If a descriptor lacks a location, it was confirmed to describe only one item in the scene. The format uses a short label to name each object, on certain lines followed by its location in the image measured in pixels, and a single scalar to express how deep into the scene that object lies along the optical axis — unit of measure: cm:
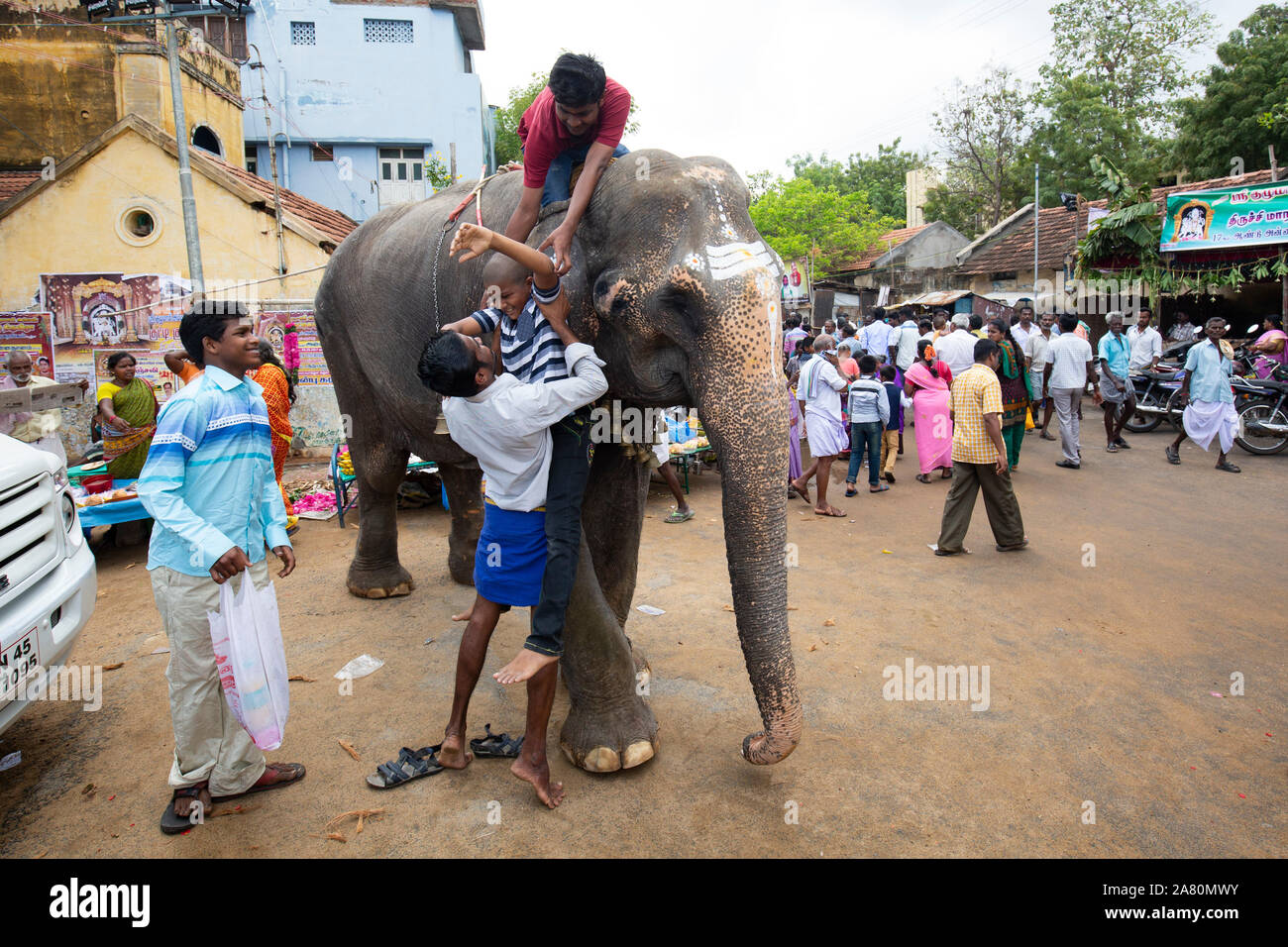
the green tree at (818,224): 3284
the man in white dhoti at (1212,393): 962
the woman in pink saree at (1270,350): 1133
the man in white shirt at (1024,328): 1135
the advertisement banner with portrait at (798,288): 1896
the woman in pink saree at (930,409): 934
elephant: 274
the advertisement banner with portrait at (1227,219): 1295
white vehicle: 301
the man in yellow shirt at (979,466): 639
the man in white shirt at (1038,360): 1157
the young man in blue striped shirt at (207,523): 283
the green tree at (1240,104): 2039
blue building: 2548
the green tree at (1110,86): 2781
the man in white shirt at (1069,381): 1010
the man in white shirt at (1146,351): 1270
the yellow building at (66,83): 1512
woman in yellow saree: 715
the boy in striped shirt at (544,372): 288
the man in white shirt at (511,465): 286
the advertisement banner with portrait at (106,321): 1091
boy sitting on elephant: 298
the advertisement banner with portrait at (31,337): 1073
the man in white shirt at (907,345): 1299
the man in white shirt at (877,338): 1262
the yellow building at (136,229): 1094
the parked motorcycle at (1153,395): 1219
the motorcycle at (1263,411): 1038
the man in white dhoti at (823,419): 814
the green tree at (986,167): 3080
